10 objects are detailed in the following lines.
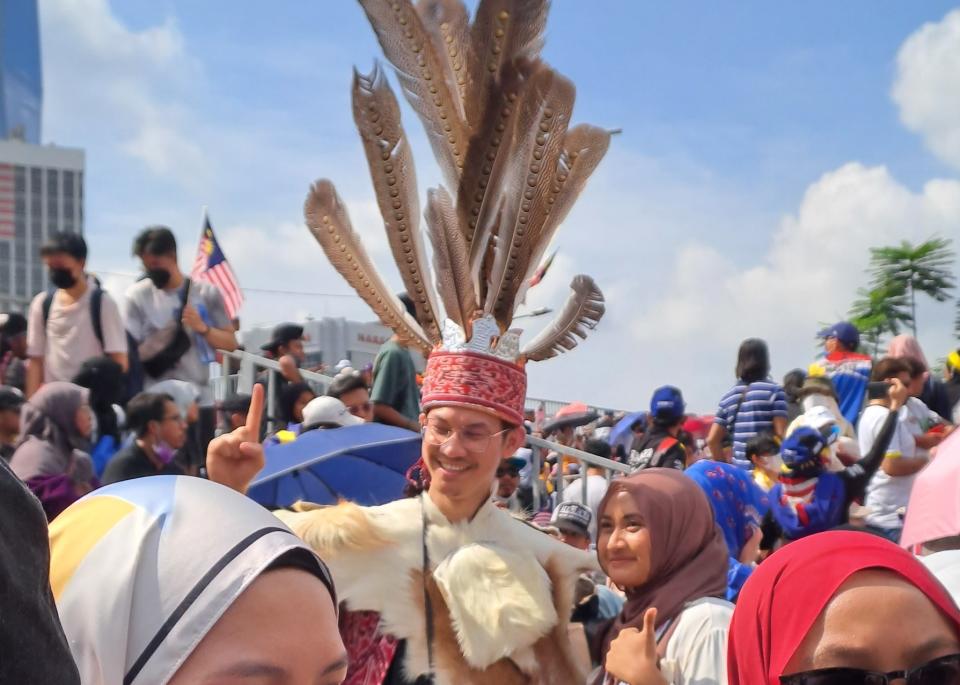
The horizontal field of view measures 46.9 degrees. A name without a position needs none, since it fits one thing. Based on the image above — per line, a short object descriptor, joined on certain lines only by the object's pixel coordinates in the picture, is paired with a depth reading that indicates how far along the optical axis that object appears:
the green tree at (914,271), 18.38
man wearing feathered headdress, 2.94
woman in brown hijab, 2.77
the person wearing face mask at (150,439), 4.81
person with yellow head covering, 1.38
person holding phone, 6.25
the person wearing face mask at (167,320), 6.23
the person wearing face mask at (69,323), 5.95
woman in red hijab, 1.96
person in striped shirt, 6.88
